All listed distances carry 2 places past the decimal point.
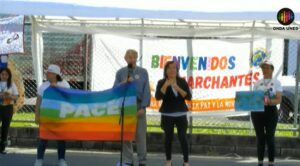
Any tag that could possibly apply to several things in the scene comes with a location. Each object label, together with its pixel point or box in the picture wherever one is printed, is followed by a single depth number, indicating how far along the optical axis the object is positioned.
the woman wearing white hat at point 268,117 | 10.38
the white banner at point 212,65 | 12.73
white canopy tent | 10.38
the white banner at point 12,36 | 12.84
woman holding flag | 10.20
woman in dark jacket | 10.20
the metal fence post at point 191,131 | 12.55
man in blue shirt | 10.30
